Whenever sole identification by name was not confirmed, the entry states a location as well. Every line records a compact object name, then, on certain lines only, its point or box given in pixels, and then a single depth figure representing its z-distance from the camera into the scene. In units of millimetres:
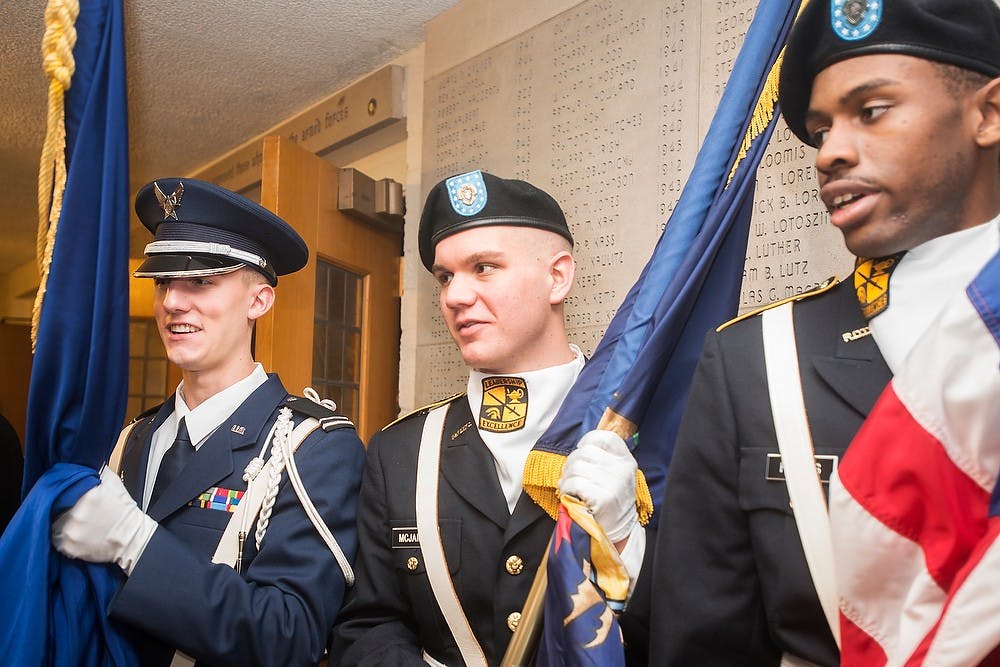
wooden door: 2828
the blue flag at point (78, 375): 1469
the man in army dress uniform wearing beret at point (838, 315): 1012
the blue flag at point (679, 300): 1315
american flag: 790
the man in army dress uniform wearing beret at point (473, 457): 1558
